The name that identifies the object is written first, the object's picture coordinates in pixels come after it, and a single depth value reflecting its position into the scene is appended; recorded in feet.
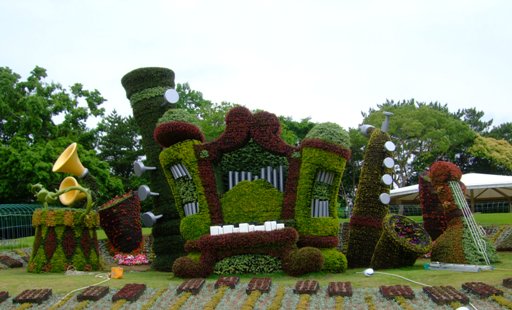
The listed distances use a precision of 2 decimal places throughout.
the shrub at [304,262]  37.86
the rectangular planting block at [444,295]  27.02
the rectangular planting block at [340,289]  29.27
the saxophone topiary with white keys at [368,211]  48.16
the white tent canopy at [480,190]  75.87
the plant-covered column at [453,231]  40.57
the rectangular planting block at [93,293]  30.22
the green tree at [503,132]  153.28
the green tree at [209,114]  106.42
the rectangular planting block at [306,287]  29.91
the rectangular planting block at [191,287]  31.08
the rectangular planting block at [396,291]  28.48
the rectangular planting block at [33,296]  30.01
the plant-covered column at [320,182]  42.06
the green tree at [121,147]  134.51
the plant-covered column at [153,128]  54.08
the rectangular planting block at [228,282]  31.99
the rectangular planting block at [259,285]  30.50
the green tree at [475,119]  159.22
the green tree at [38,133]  88.74
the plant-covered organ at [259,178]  42.37
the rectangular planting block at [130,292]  29.96
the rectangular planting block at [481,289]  28.32
